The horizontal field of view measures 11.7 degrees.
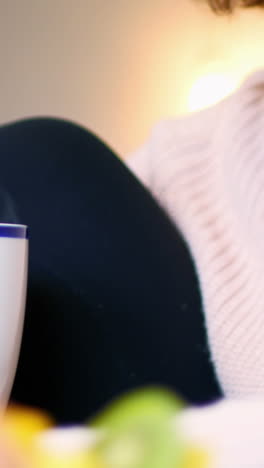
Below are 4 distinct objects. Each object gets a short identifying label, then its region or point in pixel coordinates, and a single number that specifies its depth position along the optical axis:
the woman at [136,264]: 0.82
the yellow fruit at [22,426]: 0.33
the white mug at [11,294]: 0.69
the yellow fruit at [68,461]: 0.32
